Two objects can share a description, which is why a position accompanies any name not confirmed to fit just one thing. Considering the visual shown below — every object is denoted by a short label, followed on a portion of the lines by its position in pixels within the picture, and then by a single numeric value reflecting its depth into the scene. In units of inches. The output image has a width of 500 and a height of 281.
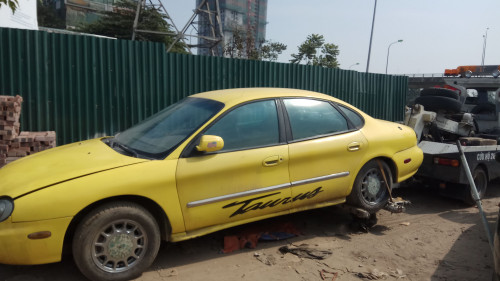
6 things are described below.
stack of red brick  196.2
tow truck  210.5
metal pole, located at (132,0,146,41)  811.1
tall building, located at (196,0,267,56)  3541.1
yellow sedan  110.3
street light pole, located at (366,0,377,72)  994.6
